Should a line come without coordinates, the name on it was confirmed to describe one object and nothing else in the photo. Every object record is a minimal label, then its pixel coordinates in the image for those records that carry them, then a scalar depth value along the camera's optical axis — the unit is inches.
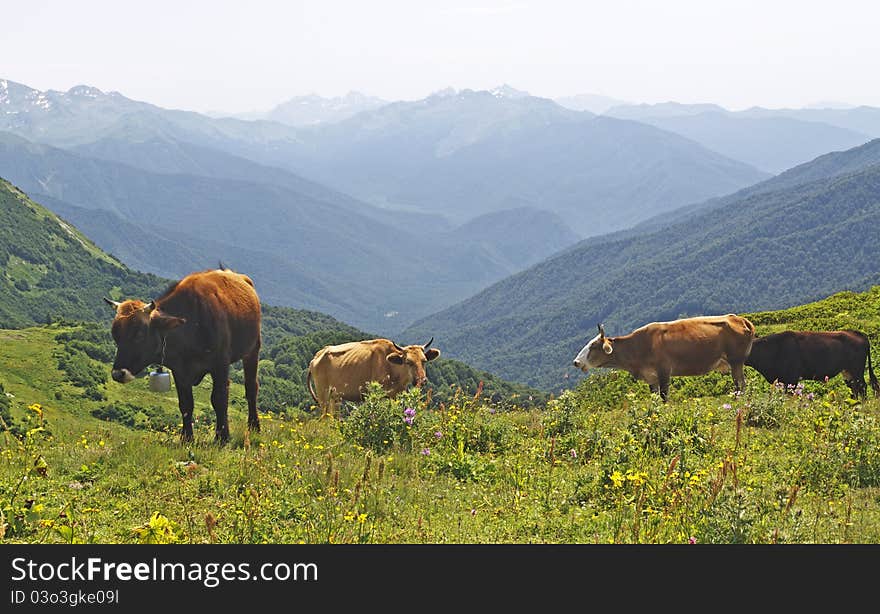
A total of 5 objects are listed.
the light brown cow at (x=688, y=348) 741.3
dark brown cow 689.6
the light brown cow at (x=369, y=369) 675.4
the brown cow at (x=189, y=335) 475.2
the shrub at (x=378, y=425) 459.2
